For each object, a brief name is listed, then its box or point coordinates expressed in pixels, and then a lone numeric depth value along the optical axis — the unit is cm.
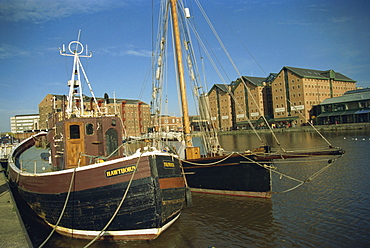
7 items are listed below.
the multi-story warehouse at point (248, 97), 10606
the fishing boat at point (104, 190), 1141
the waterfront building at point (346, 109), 8059
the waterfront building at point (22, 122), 14446
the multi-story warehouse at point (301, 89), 9369
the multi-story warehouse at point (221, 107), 12056
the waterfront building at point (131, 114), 10543
